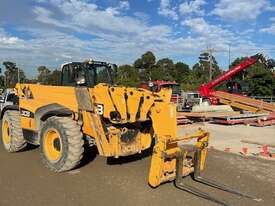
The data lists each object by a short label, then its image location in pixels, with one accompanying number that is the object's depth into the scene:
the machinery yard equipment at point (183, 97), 15.21
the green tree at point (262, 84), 25.13
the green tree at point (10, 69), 51.92
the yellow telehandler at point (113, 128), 4.05
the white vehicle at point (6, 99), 9.62
